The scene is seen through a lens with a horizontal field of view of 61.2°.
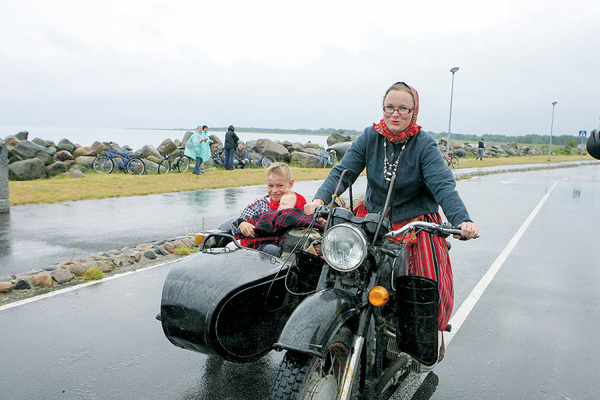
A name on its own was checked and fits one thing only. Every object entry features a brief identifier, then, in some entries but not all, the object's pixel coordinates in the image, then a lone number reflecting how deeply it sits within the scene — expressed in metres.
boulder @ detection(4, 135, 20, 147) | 20.78
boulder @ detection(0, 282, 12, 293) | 5.35
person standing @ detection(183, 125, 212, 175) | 19.47
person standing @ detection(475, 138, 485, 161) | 44.06
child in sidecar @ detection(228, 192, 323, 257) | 3.78
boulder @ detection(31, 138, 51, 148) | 22.71
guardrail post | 10.14
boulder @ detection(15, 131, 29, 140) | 22.67
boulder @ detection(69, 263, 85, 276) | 5.99
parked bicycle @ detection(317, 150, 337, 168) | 27.83
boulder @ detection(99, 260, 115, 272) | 6.27
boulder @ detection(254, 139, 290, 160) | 28.61
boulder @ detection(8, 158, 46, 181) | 16.31
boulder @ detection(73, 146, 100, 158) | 22.71
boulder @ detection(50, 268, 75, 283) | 5.75
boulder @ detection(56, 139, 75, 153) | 23.06
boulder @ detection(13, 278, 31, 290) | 5.49
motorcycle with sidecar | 2.54
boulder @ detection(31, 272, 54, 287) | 5.60
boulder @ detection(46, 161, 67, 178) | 17.84
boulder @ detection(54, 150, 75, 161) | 21.30
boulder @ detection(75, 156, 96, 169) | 20.80
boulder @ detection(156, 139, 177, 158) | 26.55
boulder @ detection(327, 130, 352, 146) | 38.84
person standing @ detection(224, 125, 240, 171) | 22.44
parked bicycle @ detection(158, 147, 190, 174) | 20.95
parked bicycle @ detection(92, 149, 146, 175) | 19.97
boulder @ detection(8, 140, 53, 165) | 18.97
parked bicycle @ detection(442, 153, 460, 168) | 30.36
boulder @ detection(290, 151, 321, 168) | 28.12
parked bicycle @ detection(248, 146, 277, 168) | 25.75
